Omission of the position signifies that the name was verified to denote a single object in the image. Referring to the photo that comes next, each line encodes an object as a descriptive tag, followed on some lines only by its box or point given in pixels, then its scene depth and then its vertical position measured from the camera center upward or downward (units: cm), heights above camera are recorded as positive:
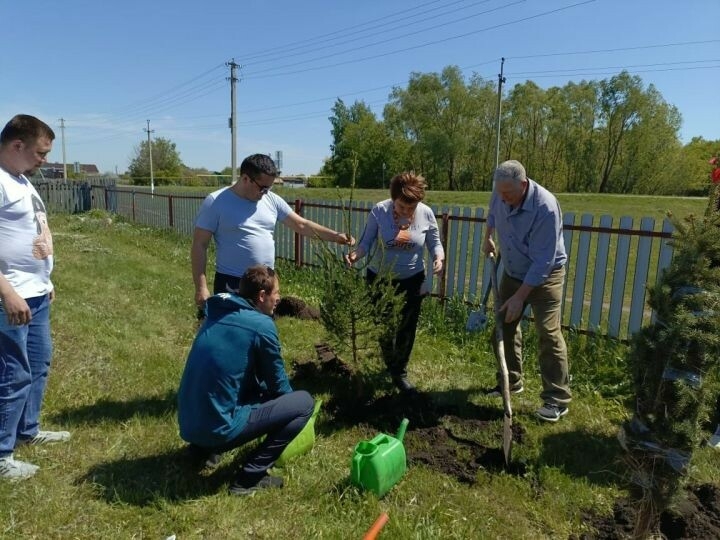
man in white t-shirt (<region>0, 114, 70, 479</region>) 270 -51
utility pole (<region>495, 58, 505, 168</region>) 3527 +744
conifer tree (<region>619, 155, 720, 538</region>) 216 -76
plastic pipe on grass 221 -151
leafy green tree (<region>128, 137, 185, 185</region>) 7469 +275
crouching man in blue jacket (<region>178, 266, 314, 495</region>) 263 -108
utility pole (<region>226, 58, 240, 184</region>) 2652 +331
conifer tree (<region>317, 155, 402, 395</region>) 364 -84
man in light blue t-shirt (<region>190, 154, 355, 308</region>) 340 -30
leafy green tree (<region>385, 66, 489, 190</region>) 5016 +767
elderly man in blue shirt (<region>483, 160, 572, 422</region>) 344 -51
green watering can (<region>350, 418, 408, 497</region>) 273 -148
